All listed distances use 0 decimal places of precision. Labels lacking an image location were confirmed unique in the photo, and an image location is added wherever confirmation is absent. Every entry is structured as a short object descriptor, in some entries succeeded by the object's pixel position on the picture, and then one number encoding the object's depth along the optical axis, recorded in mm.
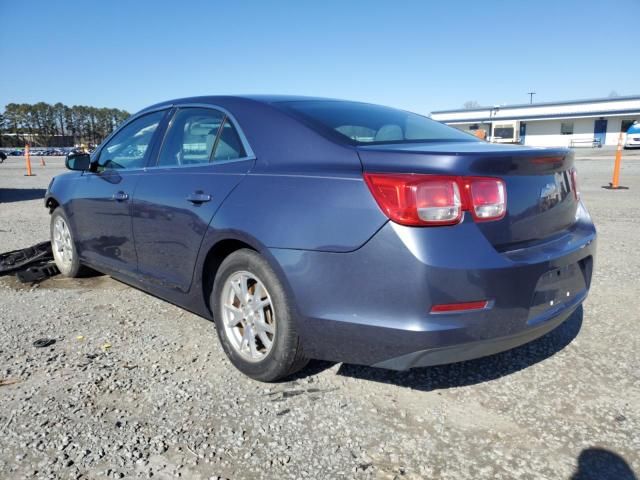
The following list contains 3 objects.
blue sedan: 2082
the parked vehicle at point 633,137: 36250
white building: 48844
